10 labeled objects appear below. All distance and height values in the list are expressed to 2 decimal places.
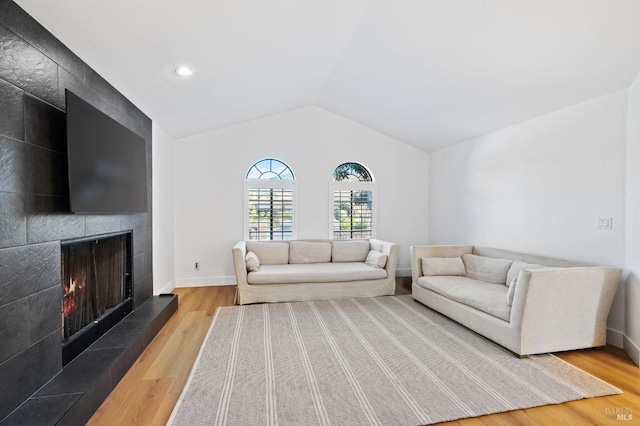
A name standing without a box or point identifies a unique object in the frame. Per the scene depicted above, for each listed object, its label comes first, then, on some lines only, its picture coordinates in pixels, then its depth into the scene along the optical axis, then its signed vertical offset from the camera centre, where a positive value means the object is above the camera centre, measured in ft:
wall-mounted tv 6.39 +1.18
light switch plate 8.89 -0.43
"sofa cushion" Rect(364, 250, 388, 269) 14.10 -2.43
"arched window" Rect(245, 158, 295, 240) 16.21 +0.48
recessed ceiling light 8.87 +4.16
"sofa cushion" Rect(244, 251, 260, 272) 12.82 -2.32
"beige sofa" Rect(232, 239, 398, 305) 12.67 -2.75
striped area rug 5.89 -4.00
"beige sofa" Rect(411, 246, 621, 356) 8.02 -2.85
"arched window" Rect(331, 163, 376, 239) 17.29 +0.40
